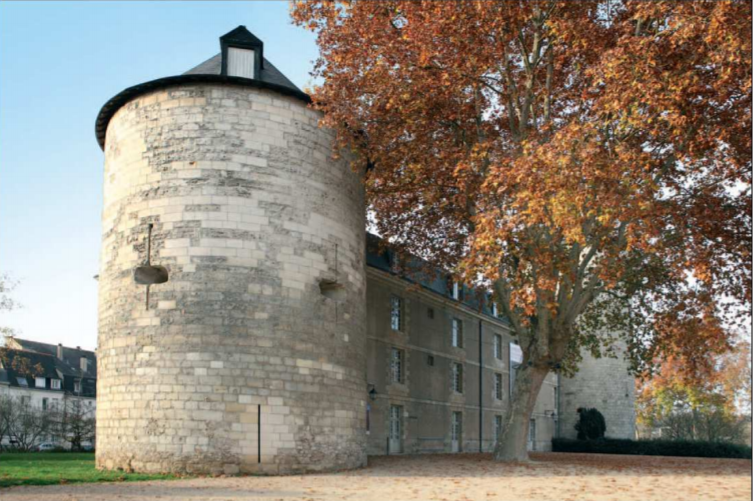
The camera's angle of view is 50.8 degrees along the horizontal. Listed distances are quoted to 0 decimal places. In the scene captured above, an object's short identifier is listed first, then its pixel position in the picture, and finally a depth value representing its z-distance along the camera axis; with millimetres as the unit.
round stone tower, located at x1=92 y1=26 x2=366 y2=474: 14266
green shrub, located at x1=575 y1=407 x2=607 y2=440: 37312
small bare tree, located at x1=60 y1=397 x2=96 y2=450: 31945
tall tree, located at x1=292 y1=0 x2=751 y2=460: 14781
